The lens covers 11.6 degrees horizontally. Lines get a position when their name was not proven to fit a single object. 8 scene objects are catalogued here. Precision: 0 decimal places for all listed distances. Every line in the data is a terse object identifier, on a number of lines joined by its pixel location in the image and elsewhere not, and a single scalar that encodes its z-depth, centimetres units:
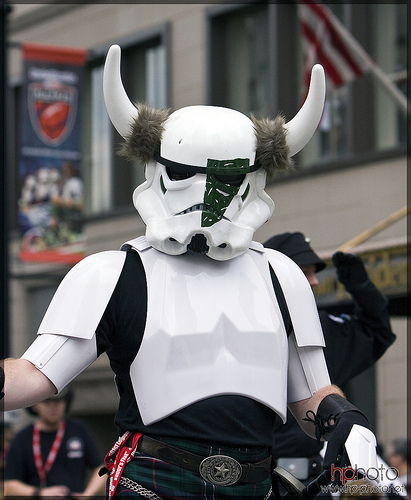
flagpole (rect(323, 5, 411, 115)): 1915
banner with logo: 2374
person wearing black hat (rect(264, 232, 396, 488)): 953
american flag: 1952
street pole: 1276
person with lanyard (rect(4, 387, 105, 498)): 1342
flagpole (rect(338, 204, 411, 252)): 1365
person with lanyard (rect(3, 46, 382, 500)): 655
